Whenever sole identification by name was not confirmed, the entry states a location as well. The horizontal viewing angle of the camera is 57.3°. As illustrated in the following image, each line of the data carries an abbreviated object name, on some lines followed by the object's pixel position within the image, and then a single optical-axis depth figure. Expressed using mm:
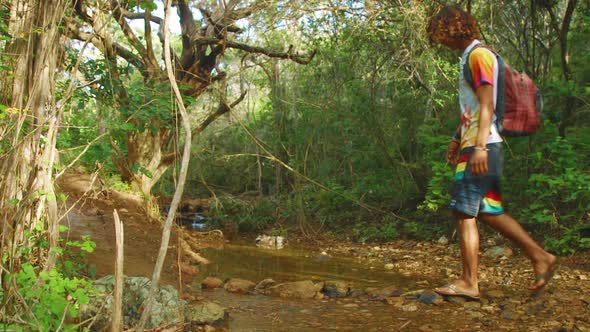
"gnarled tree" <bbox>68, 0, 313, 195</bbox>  7789
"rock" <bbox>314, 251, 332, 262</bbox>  7164
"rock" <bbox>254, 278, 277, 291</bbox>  4738
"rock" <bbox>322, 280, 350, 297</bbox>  4402
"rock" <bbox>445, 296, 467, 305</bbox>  3685
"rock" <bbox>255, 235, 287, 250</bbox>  8672
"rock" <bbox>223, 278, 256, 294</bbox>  4657
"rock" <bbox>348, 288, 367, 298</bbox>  4366
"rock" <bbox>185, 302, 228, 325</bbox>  3426
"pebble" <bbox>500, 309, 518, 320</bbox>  3383
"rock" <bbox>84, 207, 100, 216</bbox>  6988
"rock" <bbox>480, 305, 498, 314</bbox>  3545
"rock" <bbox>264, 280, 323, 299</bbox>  4391
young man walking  3154
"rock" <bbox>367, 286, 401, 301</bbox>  4177
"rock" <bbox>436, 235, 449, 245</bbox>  7536
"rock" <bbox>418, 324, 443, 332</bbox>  3199
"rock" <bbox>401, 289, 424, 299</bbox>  4020
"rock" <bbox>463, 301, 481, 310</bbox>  3604
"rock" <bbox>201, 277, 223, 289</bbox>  4805
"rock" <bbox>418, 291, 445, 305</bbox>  3730
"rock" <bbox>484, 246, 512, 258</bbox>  6187
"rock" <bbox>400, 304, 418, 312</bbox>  3681
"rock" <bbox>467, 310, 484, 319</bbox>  3439
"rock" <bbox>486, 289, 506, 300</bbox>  3943
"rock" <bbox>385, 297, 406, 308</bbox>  3846
